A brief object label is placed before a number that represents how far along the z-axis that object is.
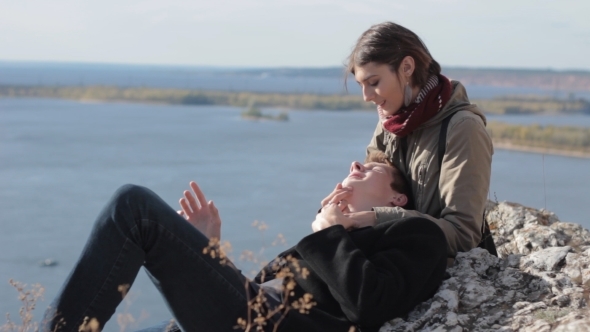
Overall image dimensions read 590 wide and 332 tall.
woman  2.42
